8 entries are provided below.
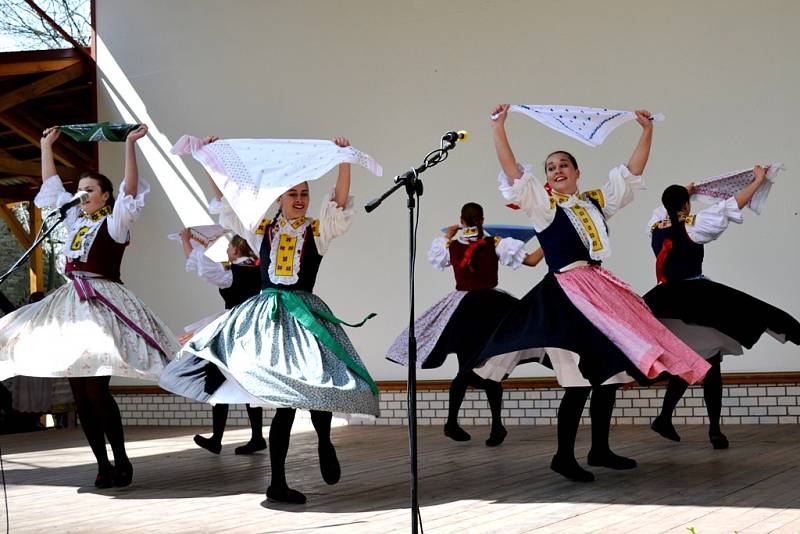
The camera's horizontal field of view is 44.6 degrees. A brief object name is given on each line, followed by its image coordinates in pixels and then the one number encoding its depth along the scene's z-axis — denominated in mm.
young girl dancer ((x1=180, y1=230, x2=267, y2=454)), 5699
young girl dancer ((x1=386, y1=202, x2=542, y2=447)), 5477
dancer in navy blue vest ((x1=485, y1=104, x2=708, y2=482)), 3730
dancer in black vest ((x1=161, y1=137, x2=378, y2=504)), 3512
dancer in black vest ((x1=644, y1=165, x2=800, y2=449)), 4754
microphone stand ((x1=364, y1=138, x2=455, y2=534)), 2559
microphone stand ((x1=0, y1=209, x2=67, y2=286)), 3092
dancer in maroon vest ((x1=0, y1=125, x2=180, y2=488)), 4137
